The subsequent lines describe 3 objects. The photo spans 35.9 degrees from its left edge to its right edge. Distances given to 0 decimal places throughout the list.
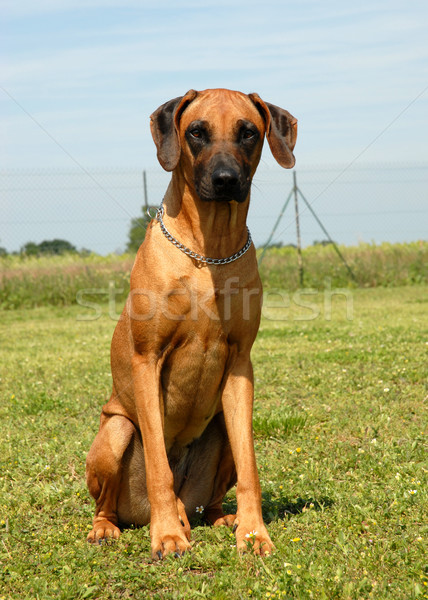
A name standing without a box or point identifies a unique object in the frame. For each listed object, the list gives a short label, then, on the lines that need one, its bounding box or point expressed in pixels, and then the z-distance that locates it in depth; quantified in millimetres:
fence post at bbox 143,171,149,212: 16094
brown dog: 3271
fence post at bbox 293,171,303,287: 16497
